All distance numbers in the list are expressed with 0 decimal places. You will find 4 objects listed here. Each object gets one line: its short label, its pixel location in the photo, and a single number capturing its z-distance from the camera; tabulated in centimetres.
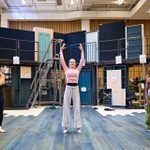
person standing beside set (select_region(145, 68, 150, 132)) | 337
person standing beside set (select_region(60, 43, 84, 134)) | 342
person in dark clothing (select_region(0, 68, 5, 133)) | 337
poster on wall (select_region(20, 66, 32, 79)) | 877
